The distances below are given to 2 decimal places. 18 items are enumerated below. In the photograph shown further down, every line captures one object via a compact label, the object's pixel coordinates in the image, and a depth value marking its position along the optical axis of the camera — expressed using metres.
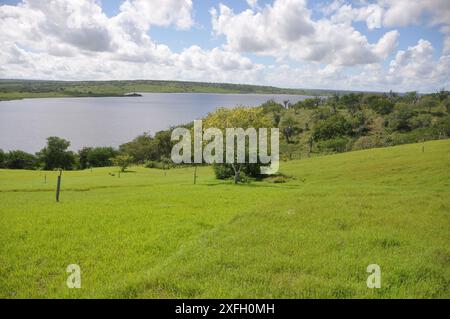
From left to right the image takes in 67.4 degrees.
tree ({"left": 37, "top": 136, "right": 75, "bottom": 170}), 99.38
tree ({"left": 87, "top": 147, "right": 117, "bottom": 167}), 106.12
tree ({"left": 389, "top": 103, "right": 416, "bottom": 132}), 132.88
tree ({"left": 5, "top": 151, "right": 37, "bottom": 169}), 100.00
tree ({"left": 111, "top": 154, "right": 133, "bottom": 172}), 69.62
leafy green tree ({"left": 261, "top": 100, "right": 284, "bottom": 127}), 160.95
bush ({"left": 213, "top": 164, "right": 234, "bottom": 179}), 43.69
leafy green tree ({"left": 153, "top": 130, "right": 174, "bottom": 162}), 114.88
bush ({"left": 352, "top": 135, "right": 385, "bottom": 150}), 96.19
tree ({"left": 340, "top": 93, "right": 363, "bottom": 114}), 177.38
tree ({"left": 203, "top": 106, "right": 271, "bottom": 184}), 35.97
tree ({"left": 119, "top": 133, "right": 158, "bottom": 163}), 113.69
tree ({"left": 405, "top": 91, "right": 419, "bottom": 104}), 196.93
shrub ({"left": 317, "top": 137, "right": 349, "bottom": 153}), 104.01
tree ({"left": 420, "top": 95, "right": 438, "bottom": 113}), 165.12
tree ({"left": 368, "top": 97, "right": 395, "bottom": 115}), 157.50
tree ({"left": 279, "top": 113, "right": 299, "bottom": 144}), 145.64
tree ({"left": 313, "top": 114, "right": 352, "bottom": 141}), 130.38
